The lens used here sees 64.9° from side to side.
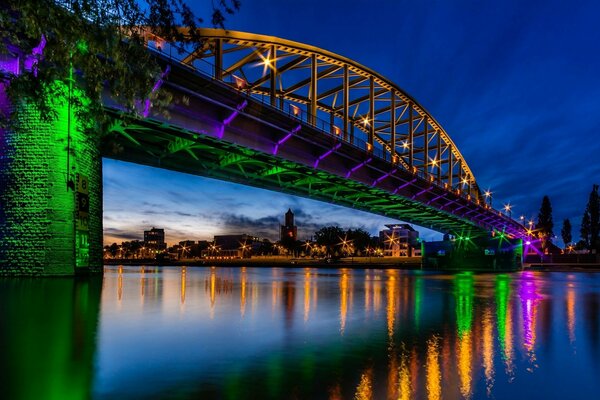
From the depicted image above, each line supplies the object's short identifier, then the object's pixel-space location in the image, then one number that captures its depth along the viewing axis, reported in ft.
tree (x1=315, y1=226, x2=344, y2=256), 487.20
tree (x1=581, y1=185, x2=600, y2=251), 436.35
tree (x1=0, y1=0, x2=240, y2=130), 28.89
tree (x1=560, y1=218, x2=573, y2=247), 561.02
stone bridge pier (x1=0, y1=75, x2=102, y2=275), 76.28
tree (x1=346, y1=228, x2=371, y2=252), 507.30
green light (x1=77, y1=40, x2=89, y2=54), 31.16
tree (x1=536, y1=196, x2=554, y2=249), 514.15
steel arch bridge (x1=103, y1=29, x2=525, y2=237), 97.55
